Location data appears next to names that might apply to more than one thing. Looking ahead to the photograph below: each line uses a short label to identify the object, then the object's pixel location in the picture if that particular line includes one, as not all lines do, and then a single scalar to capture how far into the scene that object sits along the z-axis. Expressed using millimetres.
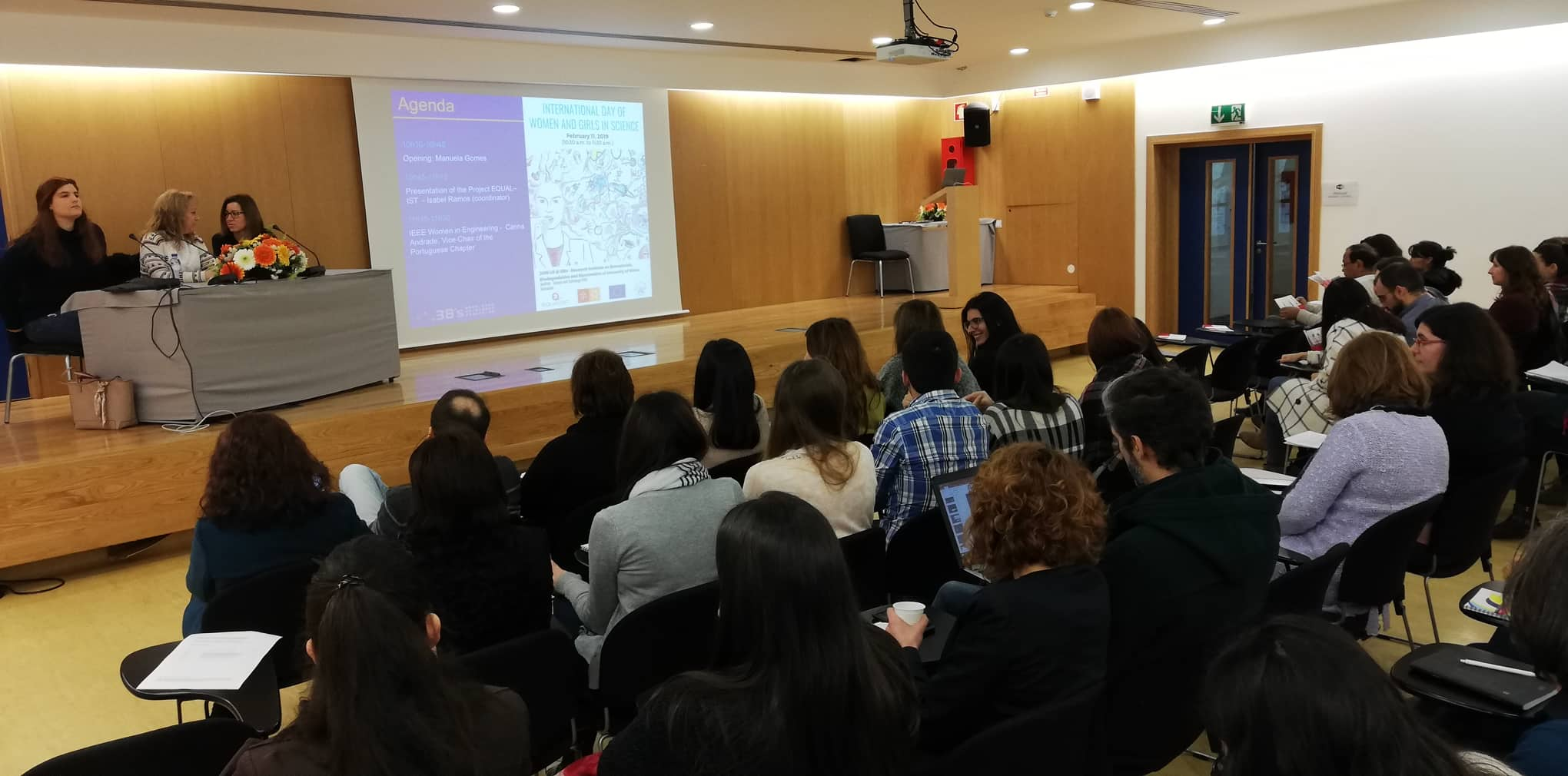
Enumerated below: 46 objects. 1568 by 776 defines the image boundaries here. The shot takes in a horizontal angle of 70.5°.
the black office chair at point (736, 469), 3812
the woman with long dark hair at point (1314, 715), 1199
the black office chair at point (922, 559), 3209
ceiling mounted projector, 6867
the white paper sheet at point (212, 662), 2404
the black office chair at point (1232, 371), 6570
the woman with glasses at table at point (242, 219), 7129
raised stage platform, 5137
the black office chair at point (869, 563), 3066
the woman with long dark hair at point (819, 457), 3240
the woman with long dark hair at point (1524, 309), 5863
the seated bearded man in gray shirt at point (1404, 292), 6129
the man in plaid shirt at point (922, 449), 3533
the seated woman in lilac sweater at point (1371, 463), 3295
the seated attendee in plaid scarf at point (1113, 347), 4656
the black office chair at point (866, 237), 11922
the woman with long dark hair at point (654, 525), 2795
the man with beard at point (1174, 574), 2375
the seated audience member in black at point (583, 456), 3814
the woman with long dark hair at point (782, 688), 1653
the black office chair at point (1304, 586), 2682
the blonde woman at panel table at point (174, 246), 6086
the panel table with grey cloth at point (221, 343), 5703
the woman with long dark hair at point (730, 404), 3949
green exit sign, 10406
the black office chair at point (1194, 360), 6598
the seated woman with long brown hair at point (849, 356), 4602
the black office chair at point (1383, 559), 3078
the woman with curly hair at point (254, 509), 3115
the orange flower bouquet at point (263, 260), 5926
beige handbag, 5801
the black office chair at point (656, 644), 2596
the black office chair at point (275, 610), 2885
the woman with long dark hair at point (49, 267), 5887
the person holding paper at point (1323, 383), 5055
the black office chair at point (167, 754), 1726
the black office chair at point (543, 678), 2312
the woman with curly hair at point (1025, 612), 2100
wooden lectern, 10125
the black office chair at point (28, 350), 5914
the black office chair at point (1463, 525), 3615
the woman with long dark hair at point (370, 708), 1531
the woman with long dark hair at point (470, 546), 2633
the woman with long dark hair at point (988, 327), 5484
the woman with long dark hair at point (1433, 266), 7090
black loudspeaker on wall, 12078
